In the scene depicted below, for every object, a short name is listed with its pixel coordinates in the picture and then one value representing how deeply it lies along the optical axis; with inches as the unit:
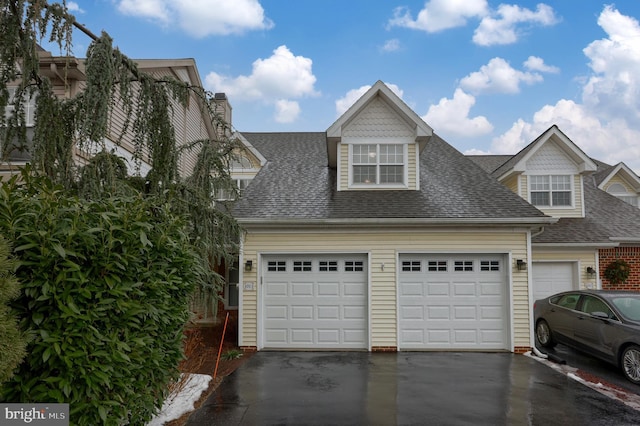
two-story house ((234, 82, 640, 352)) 400.8
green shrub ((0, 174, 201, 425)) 123.5
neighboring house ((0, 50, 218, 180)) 393.1
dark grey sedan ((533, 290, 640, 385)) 298.2
